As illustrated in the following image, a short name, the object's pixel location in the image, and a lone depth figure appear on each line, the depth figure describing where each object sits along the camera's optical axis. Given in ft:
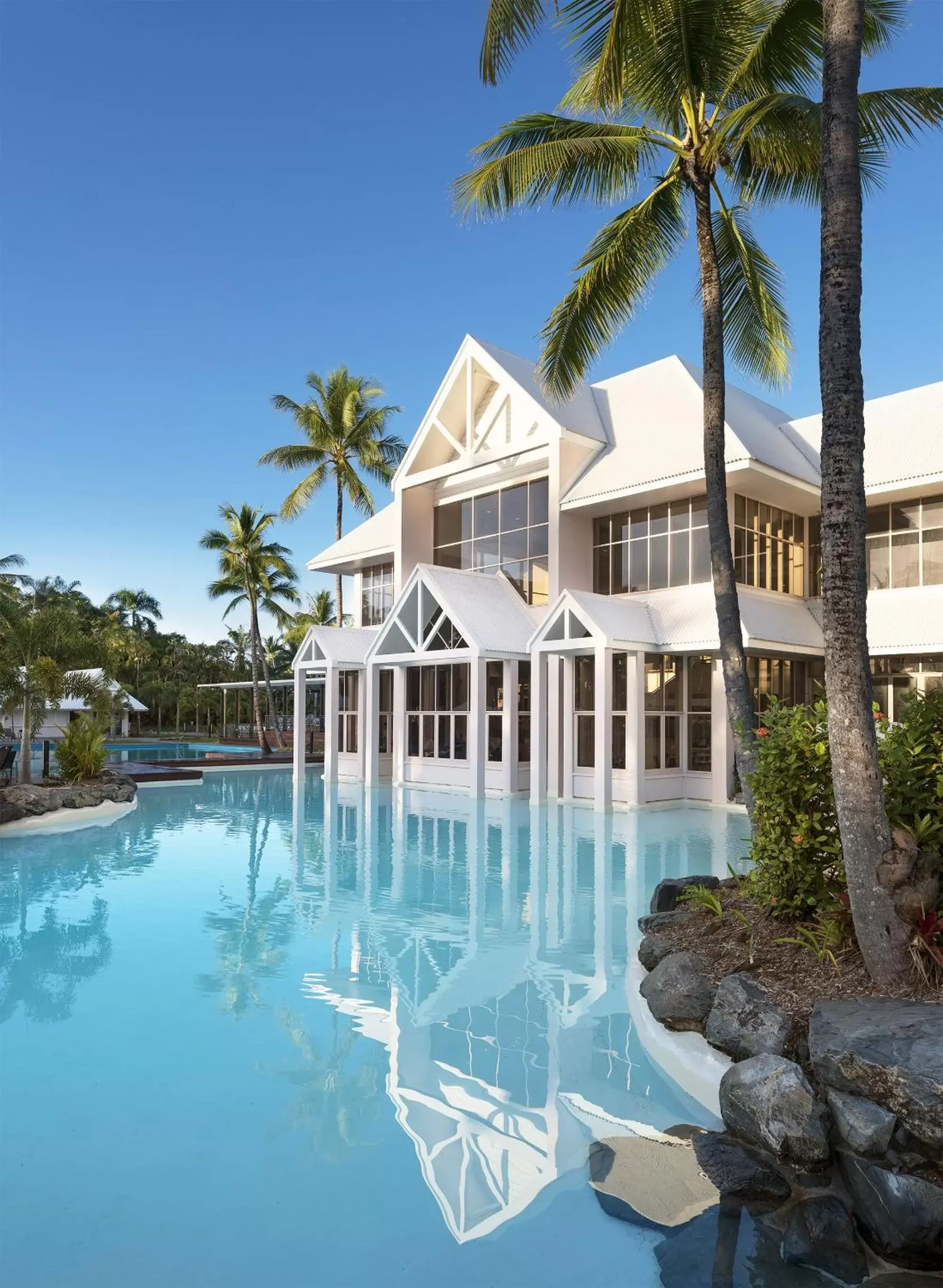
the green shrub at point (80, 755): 68.69
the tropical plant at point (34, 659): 65.05
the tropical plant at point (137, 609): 211.20
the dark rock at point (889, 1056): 13.53
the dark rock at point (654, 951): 22.98
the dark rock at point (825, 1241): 11.98
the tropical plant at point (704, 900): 23.80
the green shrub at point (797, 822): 21.39
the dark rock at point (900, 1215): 12.09
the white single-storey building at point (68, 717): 139.95
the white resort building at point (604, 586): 65.57
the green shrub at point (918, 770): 19.49
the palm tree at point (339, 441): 112.37
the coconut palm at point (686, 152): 32.37
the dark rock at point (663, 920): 25.09
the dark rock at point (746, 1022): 16.89
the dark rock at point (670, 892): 28.04
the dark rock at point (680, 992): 19.35
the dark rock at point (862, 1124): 13.64
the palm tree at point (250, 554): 127.85
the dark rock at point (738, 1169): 13.83
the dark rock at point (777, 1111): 14.39
